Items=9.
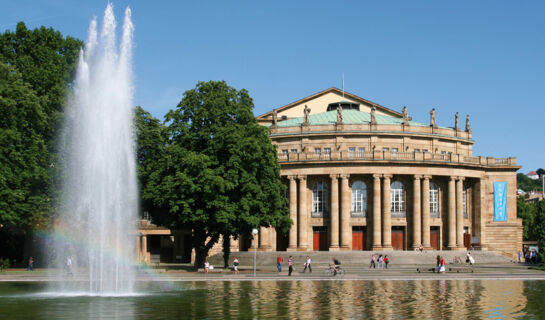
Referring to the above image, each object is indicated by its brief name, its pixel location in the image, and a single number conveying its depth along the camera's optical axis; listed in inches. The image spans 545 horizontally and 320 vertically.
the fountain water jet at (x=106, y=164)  1441.9
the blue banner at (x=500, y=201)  3518.7
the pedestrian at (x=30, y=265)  2346.1
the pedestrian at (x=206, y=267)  2199.3
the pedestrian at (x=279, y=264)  2326.5
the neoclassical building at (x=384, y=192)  3201.3
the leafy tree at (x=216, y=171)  2244.1
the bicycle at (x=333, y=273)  2122.8
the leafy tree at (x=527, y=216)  5511.8
